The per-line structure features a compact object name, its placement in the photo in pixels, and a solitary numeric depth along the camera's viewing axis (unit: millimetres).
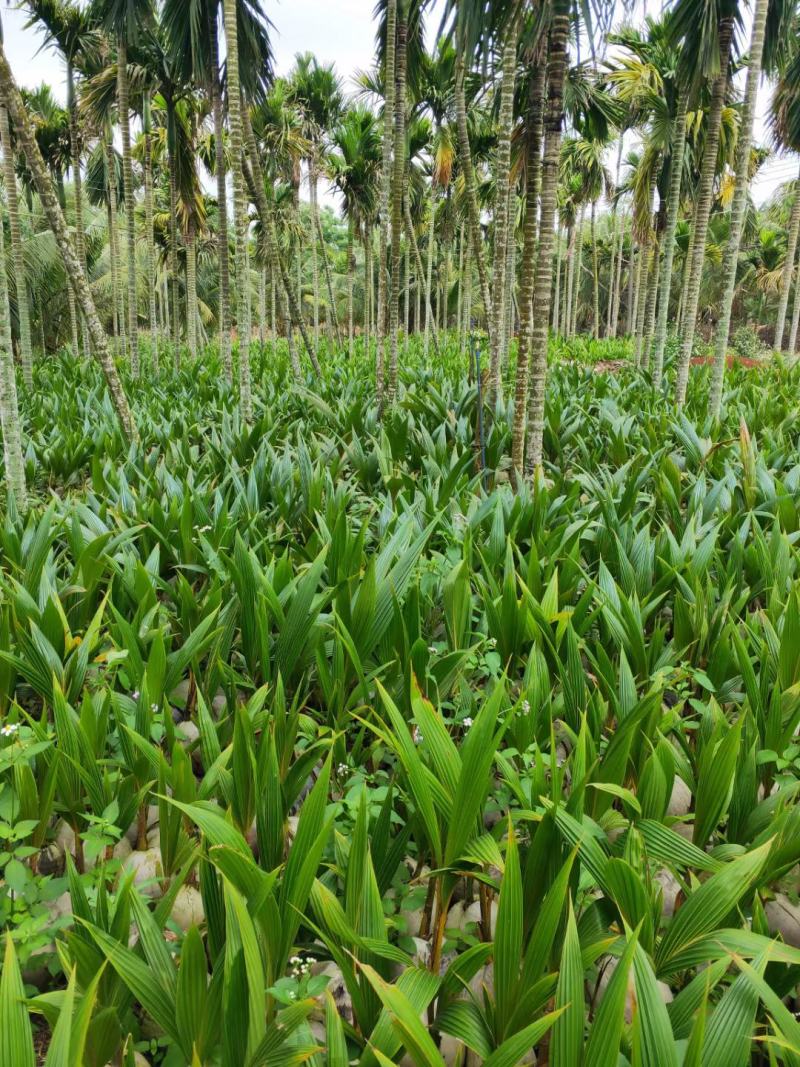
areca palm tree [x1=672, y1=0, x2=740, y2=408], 8516
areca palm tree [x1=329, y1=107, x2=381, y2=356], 18125
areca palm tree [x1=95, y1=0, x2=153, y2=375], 9258
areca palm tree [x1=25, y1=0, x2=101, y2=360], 11891
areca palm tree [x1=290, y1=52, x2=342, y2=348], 17438
